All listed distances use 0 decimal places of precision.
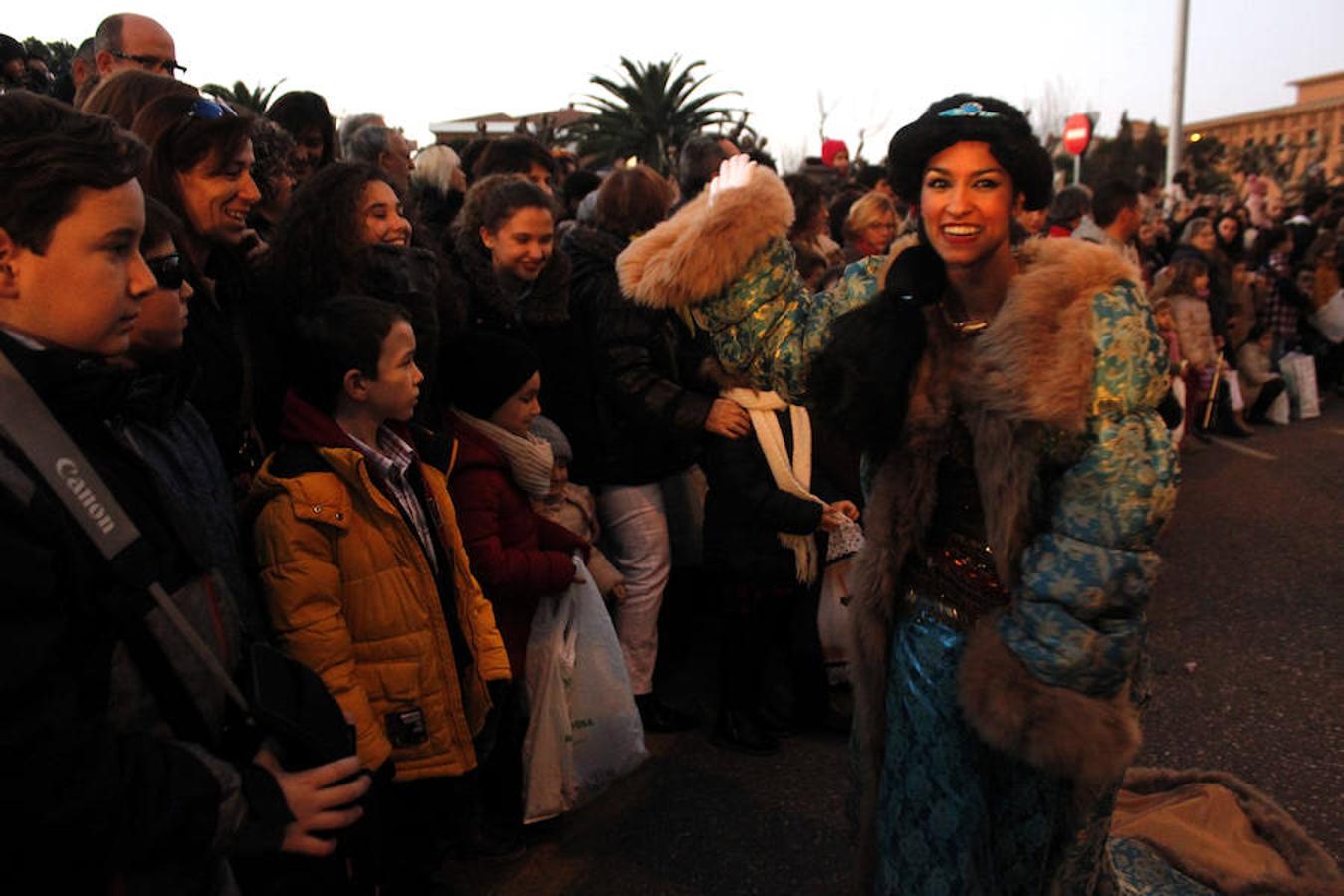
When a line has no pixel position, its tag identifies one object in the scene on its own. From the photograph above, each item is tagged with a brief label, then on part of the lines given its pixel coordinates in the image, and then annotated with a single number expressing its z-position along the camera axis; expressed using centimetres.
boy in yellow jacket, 233
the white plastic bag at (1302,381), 982
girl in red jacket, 304
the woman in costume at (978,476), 184
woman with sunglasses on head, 265
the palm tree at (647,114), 2773
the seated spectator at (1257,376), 946
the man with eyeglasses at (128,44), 385
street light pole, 1627
